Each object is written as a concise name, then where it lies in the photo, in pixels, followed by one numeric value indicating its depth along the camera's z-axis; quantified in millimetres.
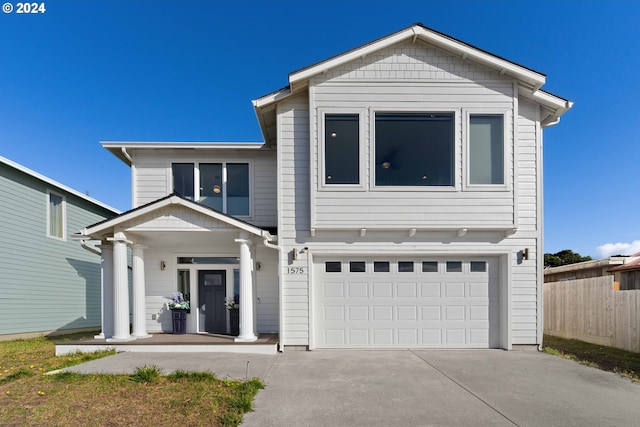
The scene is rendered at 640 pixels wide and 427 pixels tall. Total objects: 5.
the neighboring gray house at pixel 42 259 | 9273
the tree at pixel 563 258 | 34531
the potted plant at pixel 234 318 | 8180
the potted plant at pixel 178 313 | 8125
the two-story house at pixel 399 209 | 7102
